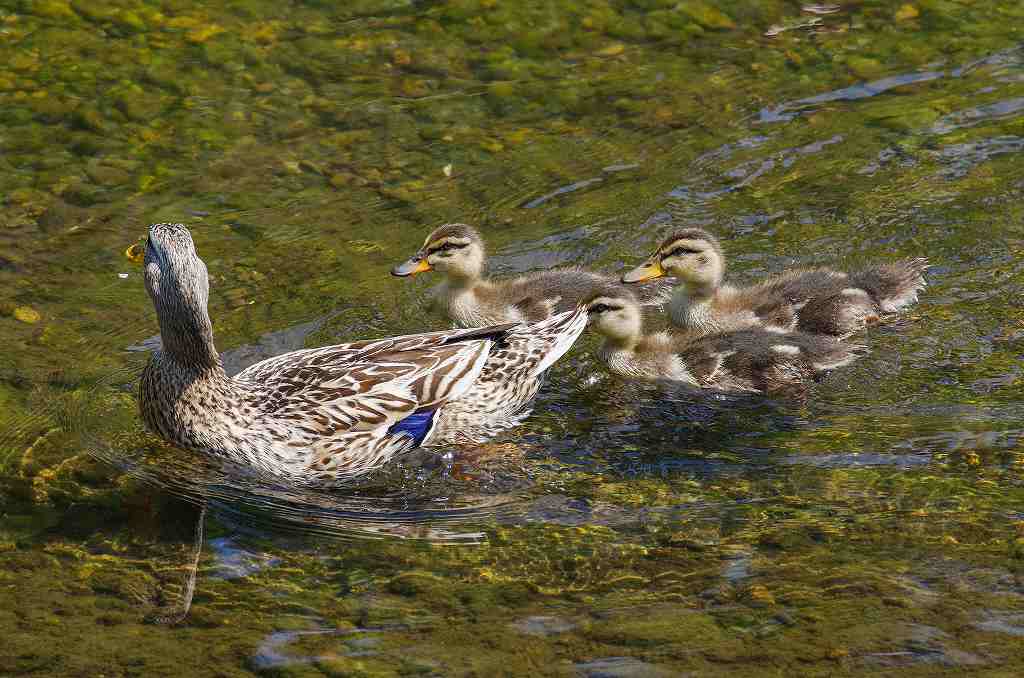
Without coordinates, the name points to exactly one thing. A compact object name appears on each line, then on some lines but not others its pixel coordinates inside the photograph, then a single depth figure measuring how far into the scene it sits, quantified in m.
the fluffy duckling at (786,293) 14.20
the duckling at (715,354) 13.51
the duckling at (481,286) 14.67
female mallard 11.62
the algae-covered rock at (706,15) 20.44
